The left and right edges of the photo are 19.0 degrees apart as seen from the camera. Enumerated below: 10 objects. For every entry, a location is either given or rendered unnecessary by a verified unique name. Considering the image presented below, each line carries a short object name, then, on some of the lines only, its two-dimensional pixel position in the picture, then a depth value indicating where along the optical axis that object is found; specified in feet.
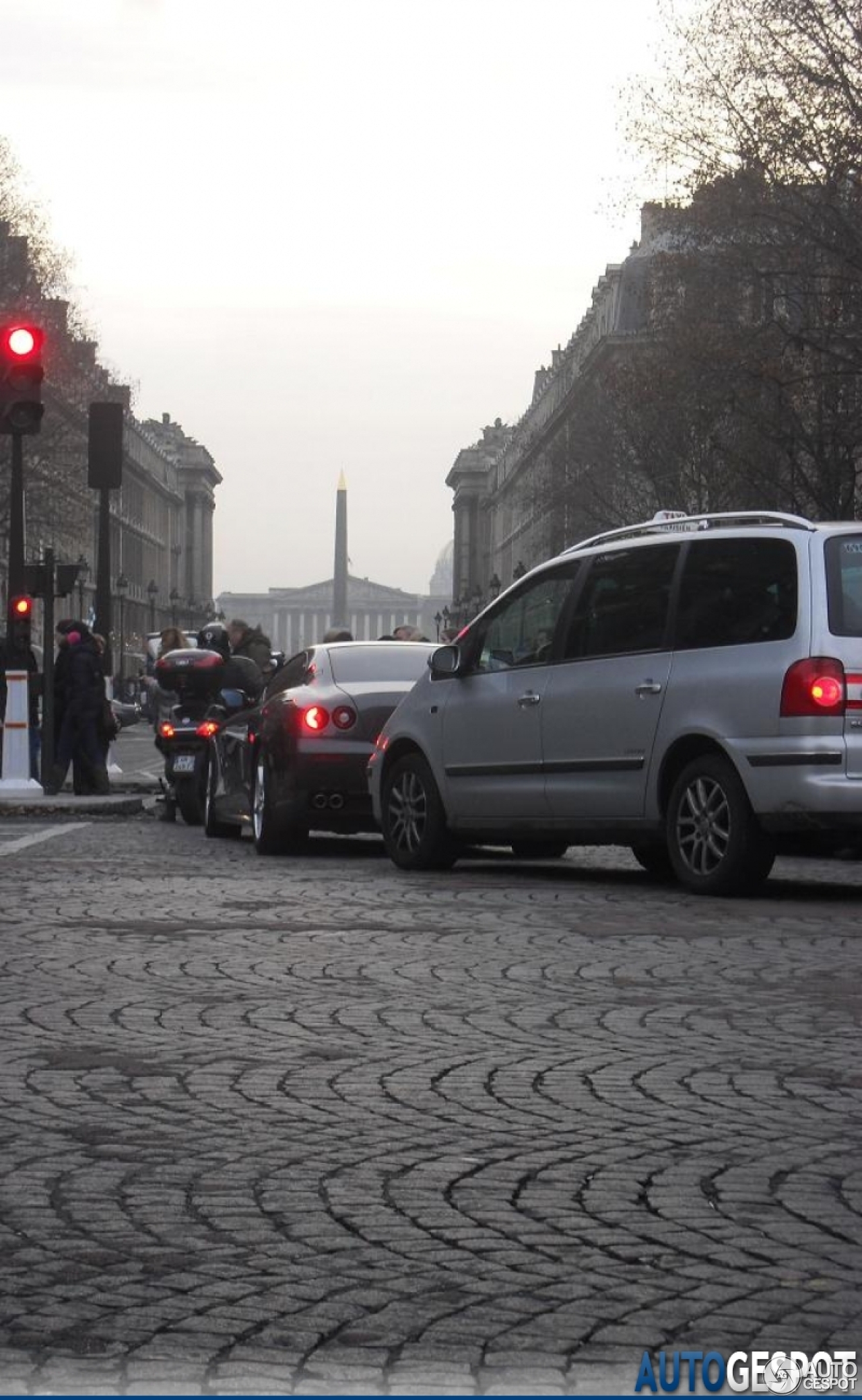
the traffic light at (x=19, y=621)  75.41
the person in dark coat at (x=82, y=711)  77.36
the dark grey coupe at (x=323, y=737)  50.88
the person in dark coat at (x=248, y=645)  74.79
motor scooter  65.31
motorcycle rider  66.54
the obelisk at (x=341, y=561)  542.57
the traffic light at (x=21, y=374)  64.59
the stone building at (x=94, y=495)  189.26
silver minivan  37.88
